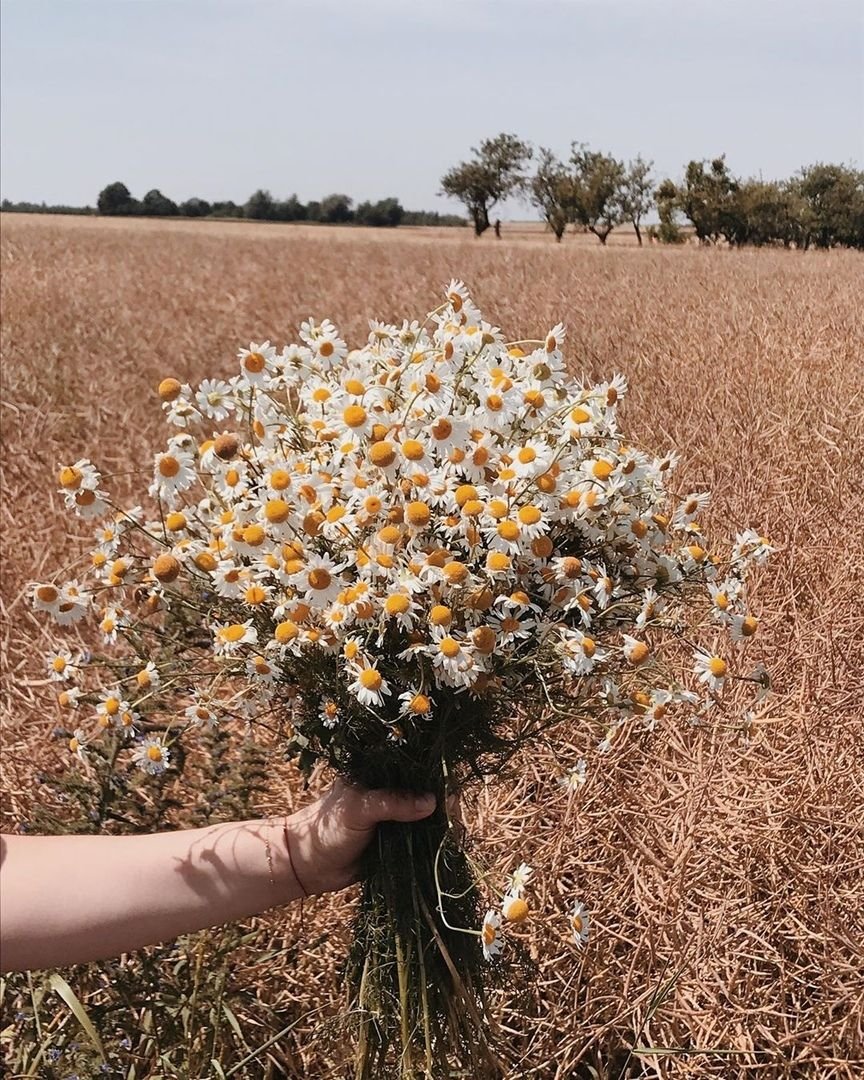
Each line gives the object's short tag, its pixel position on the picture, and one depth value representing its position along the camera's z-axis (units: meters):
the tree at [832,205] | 37.22
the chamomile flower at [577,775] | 1.12
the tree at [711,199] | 36.81
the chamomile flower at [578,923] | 1.14
